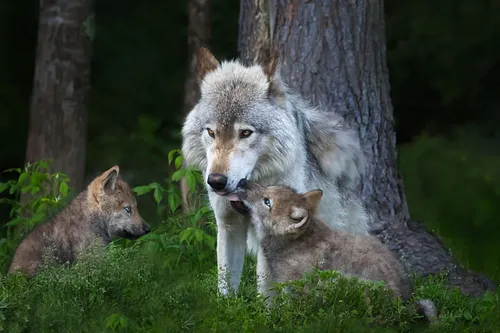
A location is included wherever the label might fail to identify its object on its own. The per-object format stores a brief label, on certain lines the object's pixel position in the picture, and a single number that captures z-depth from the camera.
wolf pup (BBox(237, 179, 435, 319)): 13.12
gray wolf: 14.22
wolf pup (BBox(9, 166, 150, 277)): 14.73
